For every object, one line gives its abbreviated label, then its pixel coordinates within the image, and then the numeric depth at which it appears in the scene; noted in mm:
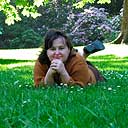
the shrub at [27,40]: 38062
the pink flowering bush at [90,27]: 36438
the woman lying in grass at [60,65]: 6203
